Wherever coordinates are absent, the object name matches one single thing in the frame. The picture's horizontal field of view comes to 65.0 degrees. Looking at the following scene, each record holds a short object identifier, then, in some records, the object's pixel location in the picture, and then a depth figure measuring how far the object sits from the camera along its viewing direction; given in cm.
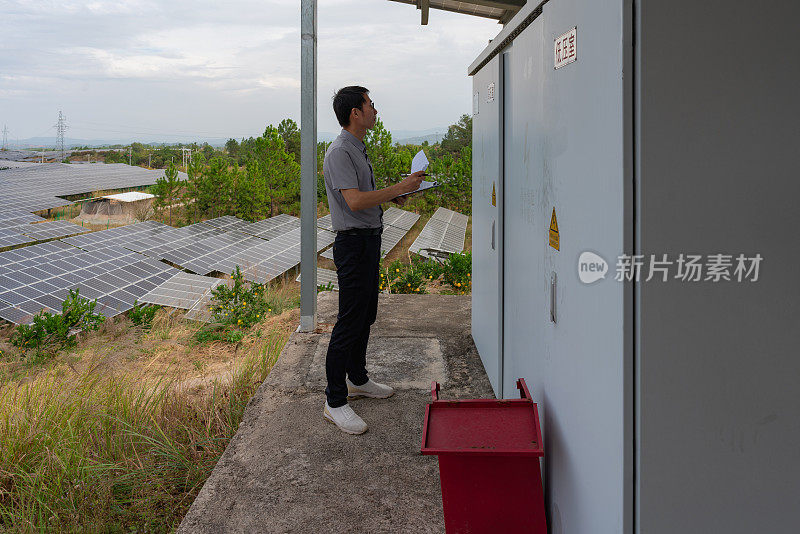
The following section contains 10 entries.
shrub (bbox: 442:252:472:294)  879
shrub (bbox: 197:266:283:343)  789
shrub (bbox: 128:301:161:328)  1046
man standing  339
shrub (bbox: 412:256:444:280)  912
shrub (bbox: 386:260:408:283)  900
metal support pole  532
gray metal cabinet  143
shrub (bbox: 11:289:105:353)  913
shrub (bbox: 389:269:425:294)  837
